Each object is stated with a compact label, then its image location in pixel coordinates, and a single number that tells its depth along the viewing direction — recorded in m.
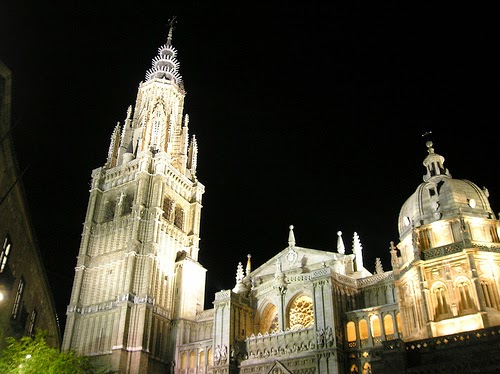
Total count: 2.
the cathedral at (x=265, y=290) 37.12
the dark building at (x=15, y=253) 22.68
